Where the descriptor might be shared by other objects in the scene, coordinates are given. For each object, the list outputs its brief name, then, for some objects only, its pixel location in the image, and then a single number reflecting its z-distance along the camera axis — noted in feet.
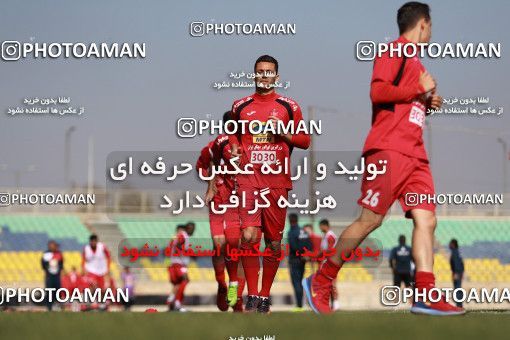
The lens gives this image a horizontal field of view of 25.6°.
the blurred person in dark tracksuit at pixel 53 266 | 82.94
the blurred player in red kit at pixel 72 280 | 95.38
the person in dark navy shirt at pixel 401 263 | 86.38
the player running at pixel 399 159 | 26.32
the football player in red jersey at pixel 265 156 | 32.09
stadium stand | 138.72
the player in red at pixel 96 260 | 74.90
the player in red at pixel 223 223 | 39.19
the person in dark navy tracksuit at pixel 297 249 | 71.82
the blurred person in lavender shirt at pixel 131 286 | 88.76
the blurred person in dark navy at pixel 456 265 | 91.56
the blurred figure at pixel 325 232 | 65.89
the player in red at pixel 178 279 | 65.62
